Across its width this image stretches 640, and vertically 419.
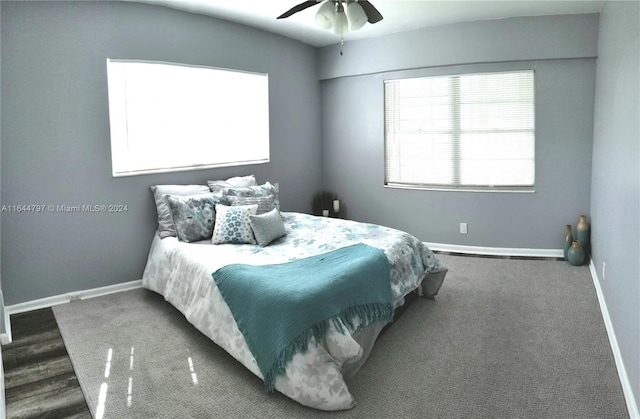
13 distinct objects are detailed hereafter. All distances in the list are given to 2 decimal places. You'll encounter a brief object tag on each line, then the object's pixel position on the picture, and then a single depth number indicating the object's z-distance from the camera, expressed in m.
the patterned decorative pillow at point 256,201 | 4.39
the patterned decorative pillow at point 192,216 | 4.10
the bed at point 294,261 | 2.57
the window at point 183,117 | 4.38
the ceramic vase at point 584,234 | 4.90
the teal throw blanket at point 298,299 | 2.62
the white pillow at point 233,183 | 4.78
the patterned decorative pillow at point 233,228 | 4.00
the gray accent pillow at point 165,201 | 4.29
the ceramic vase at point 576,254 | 4.80
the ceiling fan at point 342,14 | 3.24
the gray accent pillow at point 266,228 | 3.95
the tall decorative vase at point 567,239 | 4.97
